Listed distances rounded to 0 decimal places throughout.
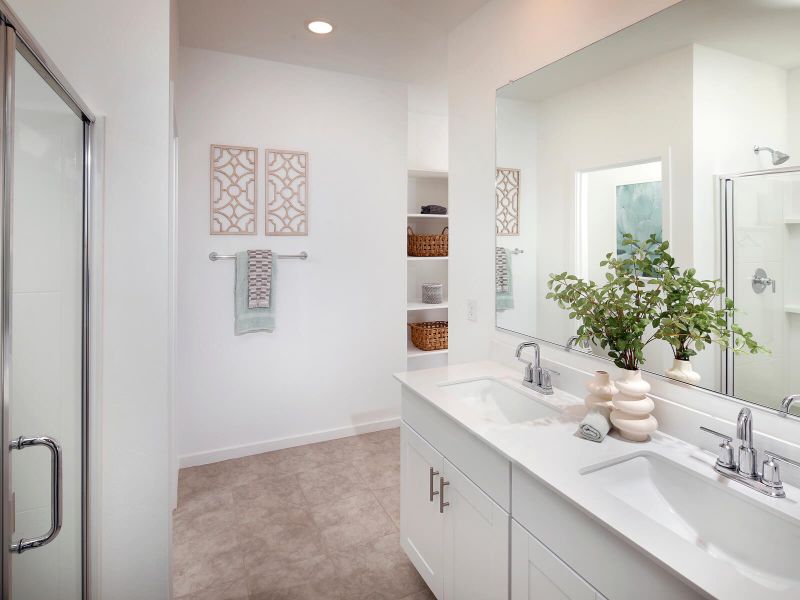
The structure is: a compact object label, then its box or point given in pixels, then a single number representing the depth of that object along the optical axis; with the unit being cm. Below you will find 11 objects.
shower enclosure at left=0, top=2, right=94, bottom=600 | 86
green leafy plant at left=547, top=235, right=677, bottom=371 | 132
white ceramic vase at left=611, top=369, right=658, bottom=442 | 128
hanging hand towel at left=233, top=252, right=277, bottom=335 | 295
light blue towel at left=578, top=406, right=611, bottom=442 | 129
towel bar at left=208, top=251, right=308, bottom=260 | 289
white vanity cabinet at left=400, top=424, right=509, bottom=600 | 130
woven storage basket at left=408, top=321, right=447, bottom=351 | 366
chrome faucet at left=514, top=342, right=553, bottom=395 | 174
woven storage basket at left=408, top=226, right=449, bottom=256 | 362
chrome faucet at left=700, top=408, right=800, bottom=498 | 100
